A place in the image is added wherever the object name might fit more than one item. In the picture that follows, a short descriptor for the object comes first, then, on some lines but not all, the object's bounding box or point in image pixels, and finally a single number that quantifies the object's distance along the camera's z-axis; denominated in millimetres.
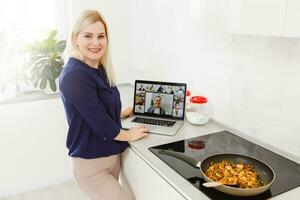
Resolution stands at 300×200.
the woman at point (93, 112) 1413
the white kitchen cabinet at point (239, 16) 1066
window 2348
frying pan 1067
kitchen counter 1129
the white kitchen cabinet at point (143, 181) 1259
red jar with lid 1780
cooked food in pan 1130
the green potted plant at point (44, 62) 2408
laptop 1808
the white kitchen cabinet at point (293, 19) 997
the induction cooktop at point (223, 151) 1152
